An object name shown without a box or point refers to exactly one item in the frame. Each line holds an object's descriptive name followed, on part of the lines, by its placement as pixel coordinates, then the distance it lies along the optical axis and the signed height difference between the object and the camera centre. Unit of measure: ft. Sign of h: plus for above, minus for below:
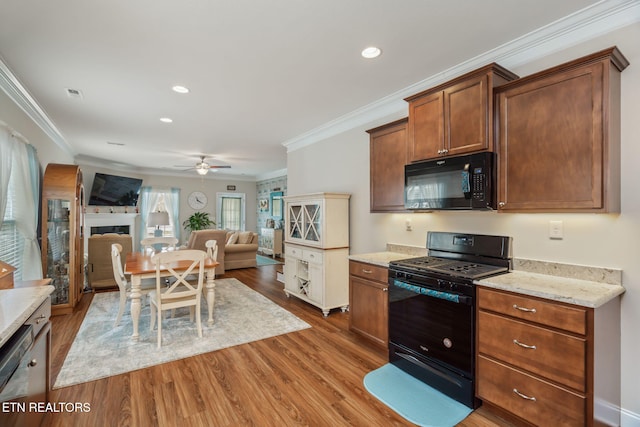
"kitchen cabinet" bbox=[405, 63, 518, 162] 7.25 +2.63
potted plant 30.22 -0.84
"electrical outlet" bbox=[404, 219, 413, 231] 10.72 -0.43
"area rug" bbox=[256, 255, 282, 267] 25.37 -4.23
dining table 10.19 -2.09
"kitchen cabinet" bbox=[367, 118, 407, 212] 10.02 +1.73
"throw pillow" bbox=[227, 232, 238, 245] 24.24 -2.16
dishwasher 3.95 -2.36
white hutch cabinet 12.94 -1.57
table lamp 22.27 -0.42
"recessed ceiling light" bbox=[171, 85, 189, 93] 10.17 +4.38
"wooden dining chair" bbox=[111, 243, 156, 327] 10.88 -2.57
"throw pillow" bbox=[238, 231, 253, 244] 24.13 -1.92
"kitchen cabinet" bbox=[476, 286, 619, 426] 5.18 -2.78
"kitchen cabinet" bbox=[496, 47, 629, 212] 5.74 +1.61
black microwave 7.24 +0.81
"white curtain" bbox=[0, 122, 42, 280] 9.32 +0.96
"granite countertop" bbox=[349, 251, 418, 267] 9.33 -1.50
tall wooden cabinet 12.74 -0.86
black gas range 6.86 -2.44
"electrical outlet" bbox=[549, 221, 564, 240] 6.95 -0.41
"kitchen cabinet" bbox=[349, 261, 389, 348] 9.25 -2.92
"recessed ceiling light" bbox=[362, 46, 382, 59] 7.88 +4.40
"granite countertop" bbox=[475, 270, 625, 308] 5.31 -1.51
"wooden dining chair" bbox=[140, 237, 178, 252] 15.18 -1.44
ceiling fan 21.43 +3.38
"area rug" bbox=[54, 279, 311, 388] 8.63 -4.40
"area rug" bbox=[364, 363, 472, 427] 6.52 -4.52
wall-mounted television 23.20 +1.98
